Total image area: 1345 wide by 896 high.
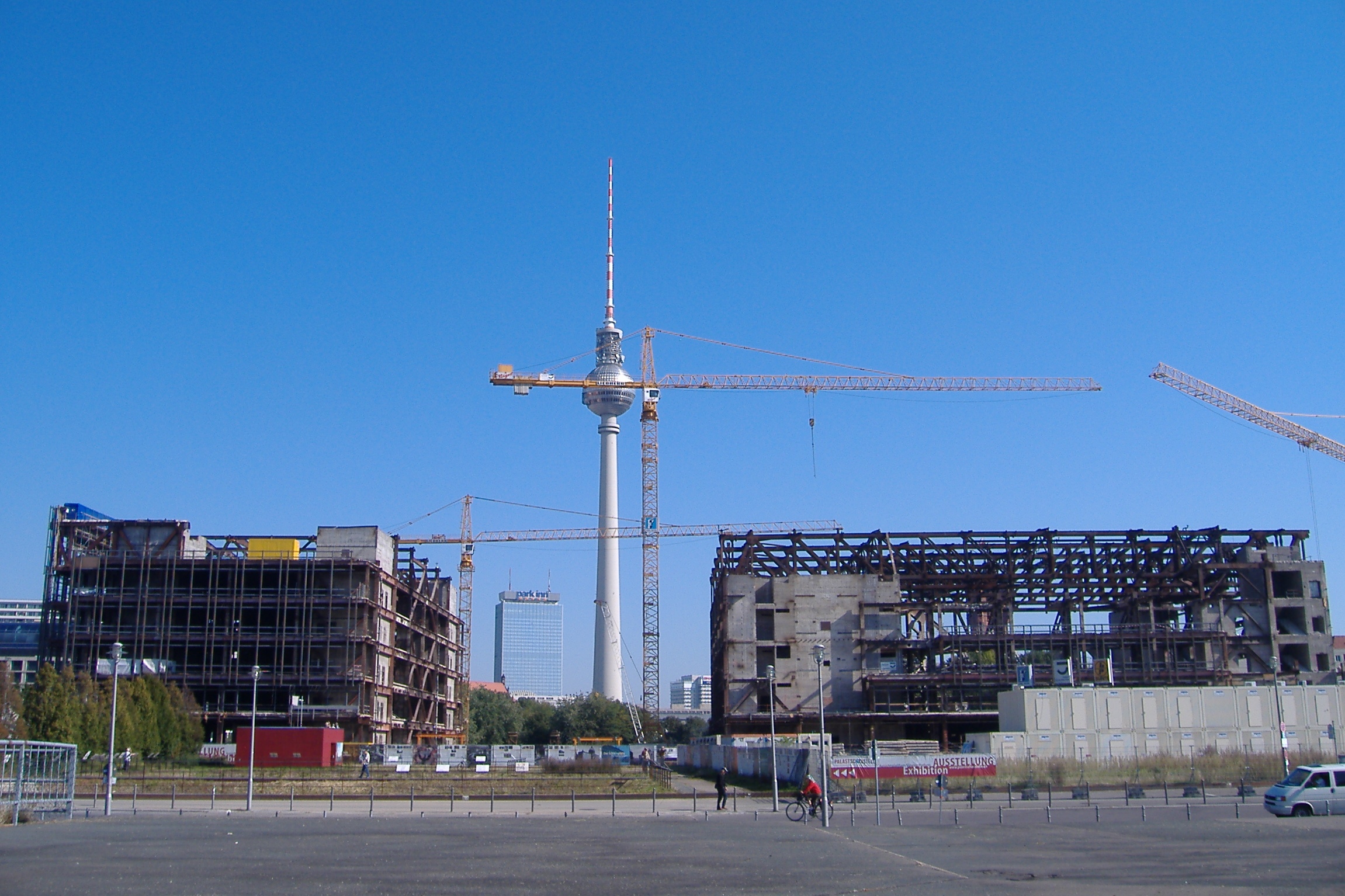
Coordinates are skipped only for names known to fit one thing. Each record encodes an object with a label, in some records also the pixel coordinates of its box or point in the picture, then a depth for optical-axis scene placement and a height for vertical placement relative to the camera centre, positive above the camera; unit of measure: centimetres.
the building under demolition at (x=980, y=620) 9394 +275
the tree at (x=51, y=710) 6444 -266
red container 6819 -517
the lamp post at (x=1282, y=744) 5388 -455
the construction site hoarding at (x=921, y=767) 4881 -492
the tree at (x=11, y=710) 5831 -257
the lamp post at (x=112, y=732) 3848 -245
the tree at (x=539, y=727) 13750 -840
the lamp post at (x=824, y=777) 3525 -405
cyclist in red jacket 3741 -456
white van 3544 -451
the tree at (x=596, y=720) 12850 -724
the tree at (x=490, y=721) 14350 -801
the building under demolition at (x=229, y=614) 9719 +406
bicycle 3741 -532
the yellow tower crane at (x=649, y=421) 15162 +3286
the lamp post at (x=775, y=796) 4125 -514
